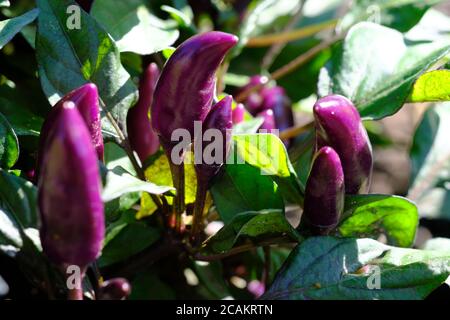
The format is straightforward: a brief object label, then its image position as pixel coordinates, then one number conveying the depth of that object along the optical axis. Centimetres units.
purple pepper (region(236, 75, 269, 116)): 34
